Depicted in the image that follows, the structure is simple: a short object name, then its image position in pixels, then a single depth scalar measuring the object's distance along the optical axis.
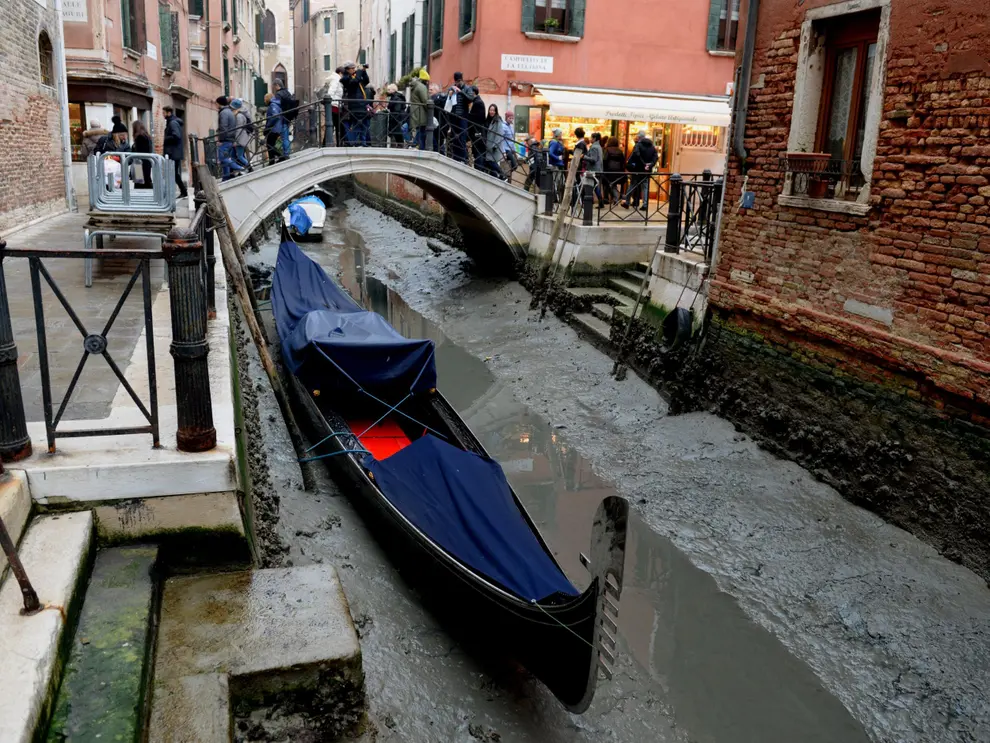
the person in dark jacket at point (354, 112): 11.46
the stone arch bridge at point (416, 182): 11.02
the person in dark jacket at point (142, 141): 9.41
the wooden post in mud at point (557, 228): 10.74
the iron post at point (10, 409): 2.71
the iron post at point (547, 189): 12.09
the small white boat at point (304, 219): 17.95
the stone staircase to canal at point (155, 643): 2.14
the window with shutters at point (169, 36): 17.18
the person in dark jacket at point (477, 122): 12.15
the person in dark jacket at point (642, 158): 11.99
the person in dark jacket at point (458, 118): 12.00
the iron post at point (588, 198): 10.80
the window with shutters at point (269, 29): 45.09
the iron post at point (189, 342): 2.78
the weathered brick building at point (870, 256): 5.11
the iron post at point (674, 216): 8.70
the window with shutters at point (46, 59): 10.75
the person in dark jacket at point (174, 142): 11.16
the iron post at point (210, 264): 5.52
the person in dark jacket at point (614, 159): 12.47
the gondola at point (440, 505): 3.58
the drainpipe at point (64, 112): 11.02
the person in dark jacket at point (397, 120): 11.57
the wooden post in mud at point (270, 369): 5.93
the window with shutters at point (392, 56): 23.17
